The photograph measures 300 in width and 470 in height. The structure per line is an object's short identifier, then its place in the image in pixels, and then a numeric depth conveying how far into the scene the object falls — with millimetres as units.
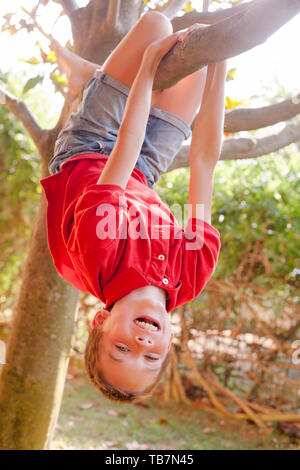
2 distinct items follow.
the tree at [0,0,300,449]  2621
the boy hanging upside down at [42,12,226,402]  1551
